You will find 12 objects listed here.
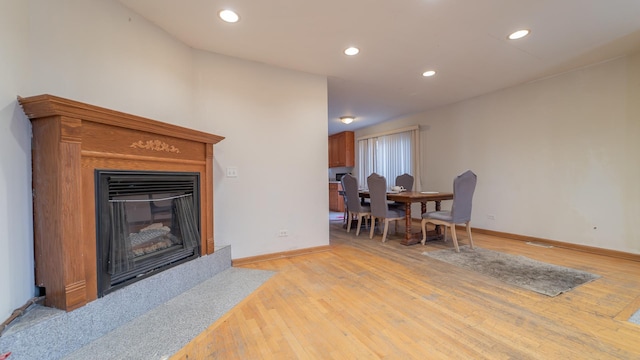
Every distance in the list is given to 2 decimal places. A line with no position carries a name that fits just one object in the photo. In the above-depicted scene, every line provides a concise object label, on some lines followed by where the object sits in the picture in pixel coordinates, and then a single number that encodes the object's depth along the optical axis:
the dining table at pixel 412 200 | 3.62
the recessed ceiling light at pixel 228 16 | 2.07
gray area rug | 2.28
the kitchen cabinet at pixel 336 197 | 7.44
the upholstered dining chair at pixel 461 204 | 3.30
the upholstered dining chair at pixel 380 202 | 3.81
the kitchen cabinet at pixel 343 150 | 7.43
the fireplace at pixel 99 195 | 1.39
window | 5.62
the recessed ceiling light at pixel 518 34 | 2.40
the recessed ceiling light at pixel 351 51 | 2.69
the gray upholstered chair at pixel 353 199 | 4.29
